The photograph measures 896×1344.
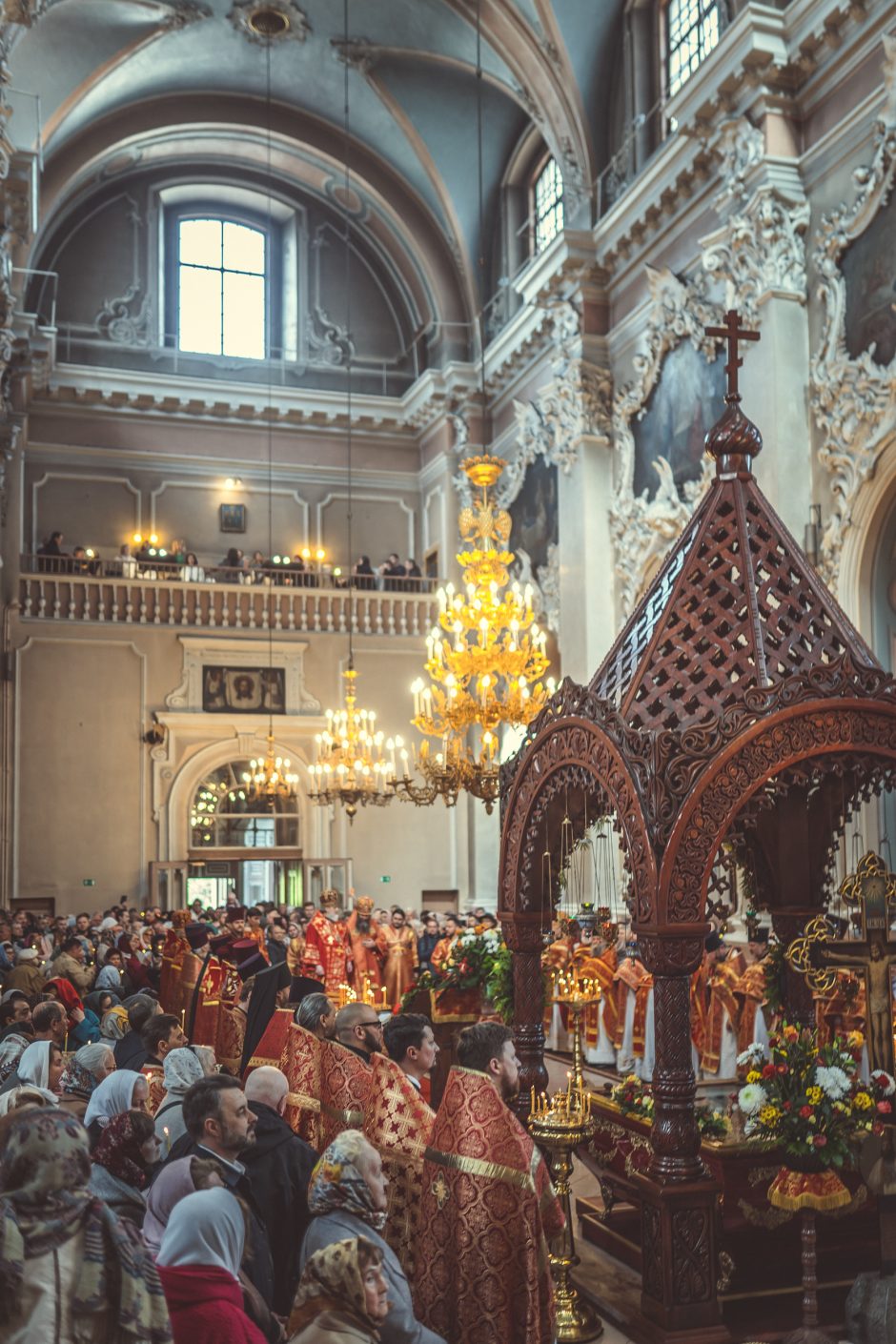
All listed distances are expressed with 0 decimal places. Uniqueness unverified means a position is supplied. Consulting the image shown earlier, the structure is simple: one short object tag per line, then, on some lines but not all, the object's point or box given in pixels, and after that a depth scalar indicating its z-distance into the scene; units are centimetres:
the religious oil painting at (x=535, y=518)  2012
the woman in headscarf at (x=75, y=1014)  869
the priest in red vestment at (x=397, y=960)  1575
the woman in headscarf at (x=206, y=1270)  334
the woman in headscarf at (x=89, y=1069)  616
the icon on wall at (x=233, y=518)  2466
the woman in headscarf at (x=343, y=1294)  298
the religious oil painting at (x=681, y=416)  1528
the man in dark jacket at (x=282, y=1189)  471
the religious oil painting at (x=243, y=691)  2295
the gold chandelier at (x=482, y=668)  1093
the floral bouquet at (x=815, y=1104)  532
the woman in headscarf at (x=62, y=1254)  270
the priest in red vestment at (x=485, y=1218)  446
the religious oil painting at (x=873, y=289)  1198
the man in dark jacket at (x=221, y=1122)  400
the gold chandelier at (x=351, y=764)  1488
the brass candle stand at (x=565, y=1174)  554
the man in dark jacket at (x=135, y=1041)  636
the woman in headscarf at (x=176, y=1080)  497
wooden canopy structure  545
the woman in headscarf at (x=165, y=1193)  391
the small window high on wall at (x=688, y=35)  1609
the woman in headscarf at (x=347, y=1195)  350
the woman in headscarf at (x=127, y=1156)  397
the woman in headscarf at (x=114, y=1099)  509
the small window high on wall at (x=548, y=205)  2094
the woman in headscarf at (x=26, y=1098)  430
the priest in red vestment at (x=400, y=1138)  487
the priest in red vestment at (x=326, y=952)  1361
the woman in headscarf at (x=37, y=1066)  600
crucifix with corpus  561
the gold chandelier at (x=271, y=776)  1816
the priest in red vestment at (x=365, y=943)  1556
